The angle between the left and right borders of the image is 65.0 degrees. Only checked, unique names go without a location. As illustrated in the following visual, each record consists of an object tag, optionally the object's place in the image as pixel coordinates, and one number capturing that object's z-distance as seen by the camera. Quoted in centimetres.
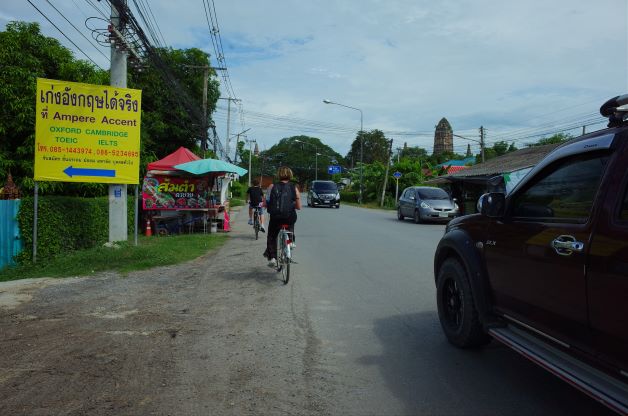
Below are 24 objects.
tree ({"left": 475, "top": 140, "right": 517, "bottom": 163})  6306
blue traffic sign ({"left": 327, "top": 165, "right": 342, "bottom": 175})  7194
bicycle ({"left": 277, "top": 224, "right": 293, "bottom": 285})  750
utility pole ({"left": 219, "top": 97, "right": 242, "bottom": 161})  4191
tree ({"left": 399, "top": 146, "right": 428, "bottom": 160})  9049
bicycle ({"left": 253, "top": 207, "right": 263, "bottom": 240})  1383
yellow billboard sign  965
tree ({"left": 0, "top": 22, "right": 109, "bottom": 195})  1573
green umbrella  1416
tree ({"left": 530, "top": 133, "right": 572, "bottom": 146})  4903
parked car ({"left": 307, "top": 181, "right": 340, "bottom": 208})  3312
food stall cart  1469
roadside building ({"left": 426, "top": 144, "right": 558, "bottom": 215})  2444
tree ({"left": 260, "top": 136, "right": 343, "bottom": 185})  9969
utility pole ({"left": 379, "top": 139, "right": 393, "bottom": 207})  4148
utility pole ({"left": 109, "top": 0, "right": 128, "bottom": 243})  1096
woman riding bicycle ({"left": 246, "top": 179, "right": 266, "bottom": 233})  1360
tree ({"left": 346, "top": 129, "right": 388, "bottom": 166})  8138
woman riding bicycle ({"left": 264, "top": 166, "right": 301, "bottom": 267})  786
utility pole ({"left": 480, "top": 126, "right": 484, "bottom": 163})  4119
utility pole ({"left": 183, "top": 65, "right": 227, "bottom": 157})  2588
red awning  1503
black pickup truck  261
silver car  1891
